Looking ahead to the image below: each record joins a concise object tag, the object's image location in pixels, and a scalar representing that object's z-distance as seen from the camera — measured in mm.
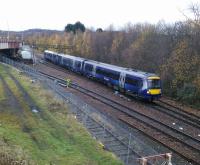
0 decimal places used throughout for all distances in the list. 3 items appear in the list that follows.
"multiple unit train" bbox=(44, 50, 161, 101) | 33750
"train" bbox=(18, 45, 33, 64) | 74438
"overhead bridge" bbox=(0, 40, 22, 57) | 72500
